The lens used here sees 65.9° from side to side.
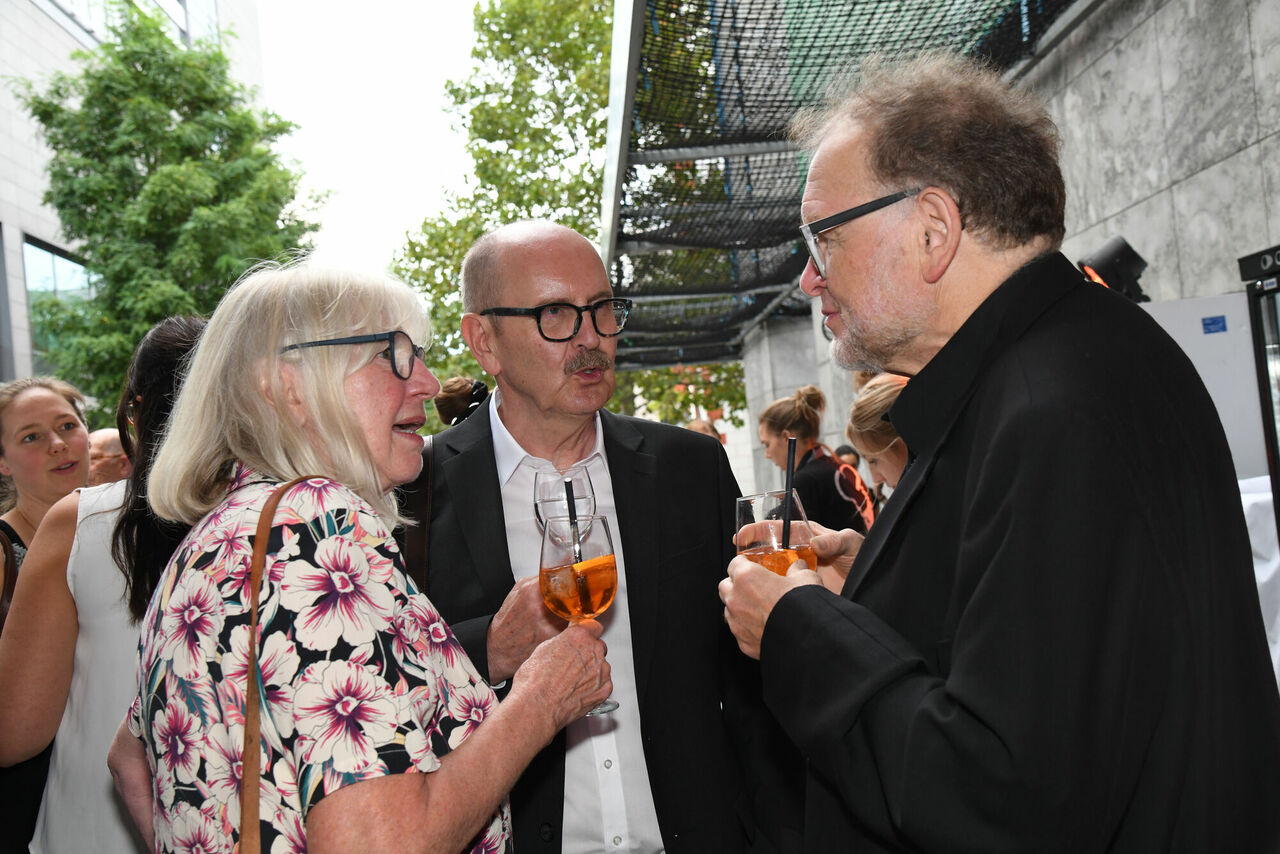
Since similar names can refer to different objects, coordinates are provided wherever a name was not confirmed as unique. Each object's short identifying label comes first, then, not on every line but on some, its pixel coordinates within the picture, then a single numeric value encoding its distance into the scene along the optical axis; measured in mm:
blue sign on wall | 4152
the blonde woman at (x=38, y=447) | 4008
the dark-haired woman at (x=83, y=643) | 2680
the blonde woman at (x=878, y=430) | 3656
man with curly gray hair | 1201
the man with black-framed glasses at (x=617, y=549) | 2449
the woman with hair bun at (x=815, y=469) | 5793
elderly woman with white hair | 1385
